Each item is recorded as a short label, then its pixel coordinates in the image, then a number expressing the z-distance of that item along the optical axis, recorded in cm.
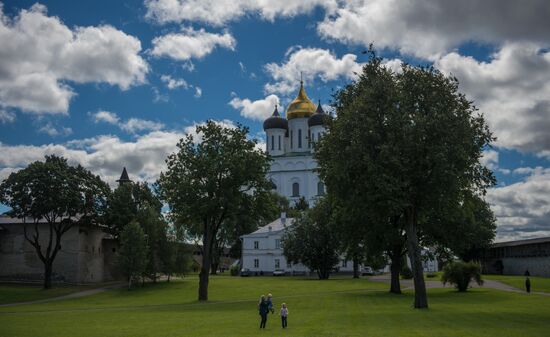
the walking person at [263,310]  2314
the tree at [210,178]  4100
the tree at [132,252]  5481
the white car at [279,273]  7949
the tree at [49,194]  5250
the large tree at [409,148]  3031
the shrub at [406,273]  6744
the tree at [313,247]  6594
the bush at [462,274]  4388
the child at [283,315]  2285
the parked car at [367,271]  8044
